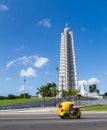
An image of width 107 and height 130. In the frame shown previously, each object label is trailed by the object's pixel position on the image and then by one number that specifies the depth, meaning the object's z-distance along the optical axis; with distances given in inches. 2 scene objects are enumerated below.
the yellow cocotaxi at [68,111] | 402.6
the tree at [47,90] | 1784.8
